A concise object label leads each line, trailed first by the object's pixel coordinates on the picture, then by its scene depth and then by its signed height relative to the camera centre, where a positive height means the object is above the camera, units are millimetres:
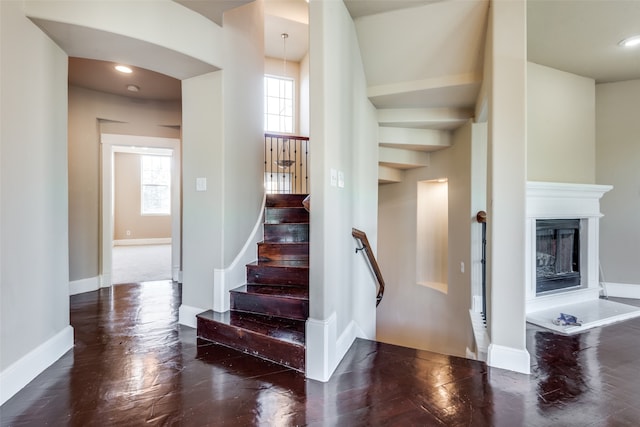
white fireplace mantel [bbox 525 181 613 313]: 3668 -111
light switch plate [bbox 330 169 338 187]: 2246 +244
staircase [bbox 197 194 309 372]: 2367 -816
